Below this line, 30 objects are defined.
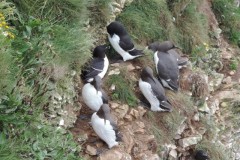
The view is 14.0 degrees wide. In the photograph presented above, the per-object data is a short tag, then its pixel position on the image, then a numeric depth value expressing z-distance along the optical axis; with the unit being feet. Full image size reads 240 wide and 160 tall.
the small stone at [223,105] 56.82
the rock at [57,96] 38.73
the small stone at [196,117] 50.18
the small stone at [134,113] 44.72
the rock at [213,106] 54.31
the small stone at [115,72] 46.74
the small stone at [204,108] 52.10
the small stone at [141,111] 45.45
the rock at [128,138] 41.52
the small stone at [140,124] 44.35
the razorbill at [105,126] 38.86
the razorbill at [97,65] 44.13
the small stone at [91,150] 39.16
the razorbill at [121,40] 47.79
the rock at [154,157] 42.42
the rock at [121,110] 43.72
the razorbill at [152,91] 45.61
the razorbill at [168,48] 51.40
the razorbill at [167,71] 48.74
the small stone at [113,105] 43.98
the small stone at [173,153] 45.80
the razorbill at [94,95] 41.27
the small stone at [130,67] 48.10
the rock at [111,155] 39.01
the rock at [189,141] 47.59
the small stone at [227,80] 61.13
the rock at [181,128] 47.69
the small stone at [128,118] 44.05
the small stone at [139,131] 43.77
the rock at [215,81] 57.38
